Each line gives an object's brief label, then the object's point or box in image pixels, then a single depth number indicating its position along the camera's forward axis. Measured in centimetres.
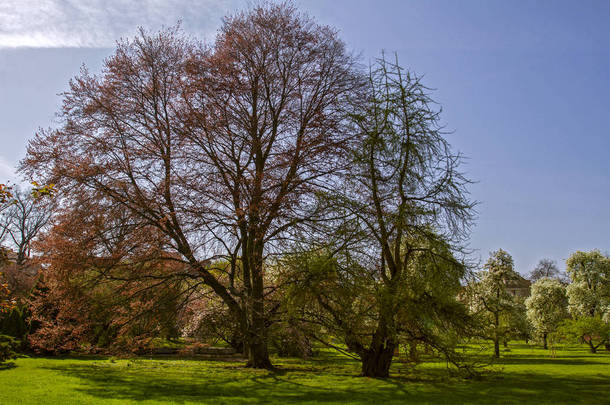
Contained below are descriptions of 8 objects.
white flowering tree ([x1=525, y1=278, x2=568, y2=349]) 3206
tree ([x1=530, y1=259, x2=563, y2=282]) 6750
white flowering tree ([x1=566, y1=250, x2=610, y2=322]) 3453
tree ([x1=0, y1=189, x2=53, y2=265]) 4097
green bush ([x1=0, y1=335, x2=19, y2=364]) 1390
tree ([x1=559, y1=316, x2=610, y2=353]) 2678
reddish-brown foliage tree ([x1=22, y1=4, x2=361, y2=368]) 1584
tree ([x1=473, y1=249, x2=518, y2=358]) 2541
